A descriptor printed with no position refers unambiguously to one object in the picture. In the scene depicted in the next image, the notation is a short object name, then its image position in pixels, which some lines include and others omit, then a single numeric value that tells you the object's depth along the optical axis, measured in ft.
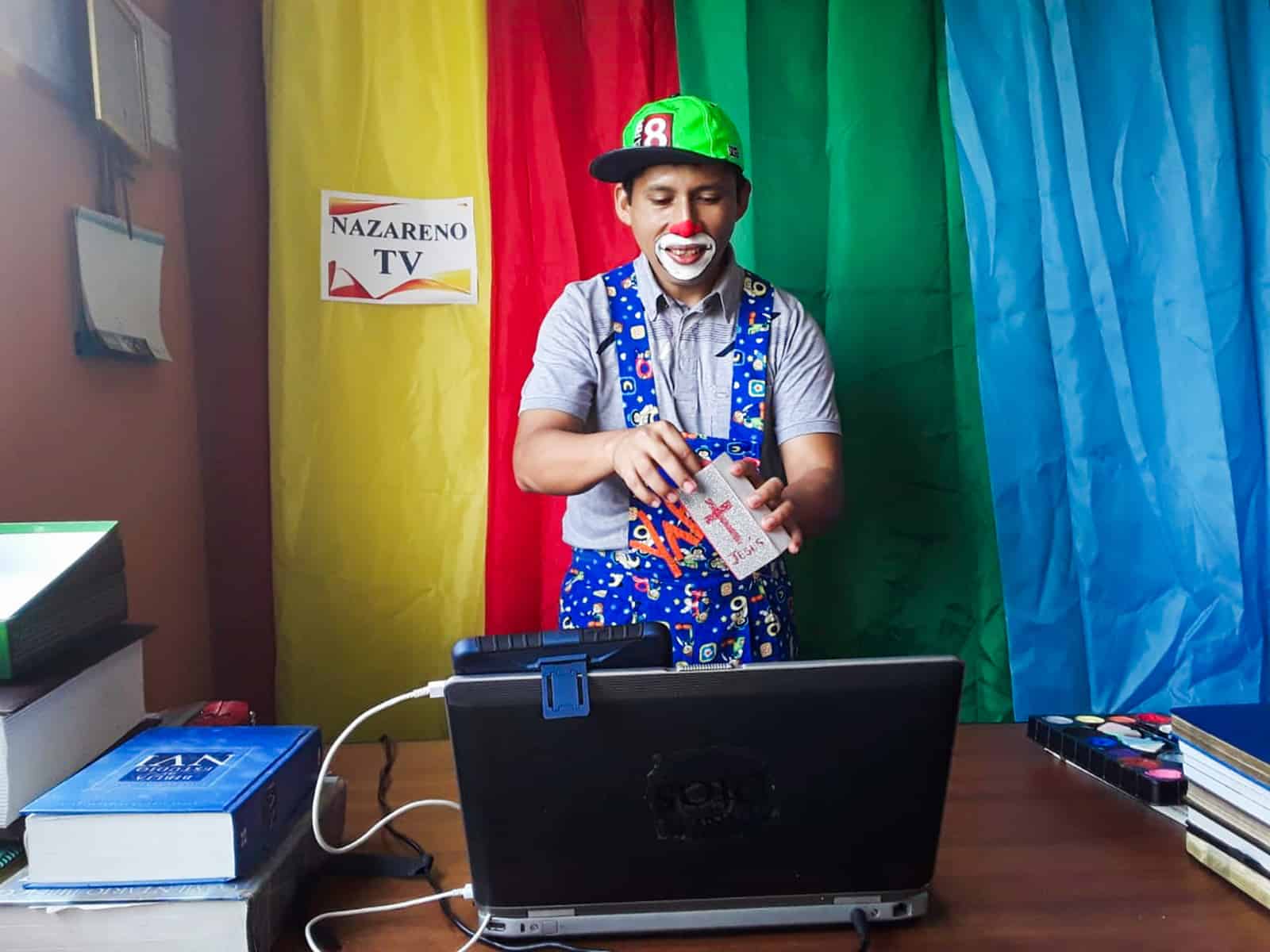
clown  4.27
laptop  2.09
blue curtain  5.39
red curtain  5.41
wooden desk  2.20
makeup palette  2.90
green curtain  5.42
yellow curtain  5.38
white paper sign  5.44
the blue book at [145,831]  2.13
